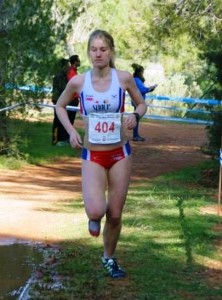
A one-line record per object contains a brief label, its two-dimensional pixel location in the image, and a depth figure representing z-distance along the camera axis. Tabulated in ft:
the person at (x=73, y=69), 56.80
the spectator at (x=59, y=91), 55.36
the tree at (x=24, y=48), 49.11
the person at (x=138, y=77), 61.07
